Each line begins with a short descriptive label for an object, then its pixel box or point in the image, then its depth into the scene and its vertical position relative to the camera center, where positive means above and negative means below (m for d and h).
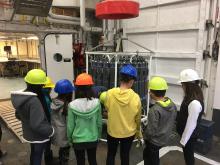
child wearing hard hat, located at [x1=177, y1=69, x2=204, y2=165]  1.88 -0.58
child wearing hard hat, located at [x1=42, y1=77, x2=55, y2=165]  2.12 -0.61
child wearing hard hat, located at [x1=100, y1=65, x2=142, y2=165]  1.87 -0.55
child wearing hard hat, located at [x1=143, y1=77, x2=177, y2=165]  1.81 -0.60
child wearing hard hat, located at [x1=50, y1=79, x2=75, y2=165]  1.95 -0.59
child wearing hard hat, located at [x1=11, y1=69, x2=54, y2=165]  1.75 -0.54
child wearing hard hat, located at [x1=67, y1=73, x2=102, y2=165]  1.79 -0.61
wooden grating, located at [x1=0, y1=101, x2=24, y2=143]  3.52 -1.33
